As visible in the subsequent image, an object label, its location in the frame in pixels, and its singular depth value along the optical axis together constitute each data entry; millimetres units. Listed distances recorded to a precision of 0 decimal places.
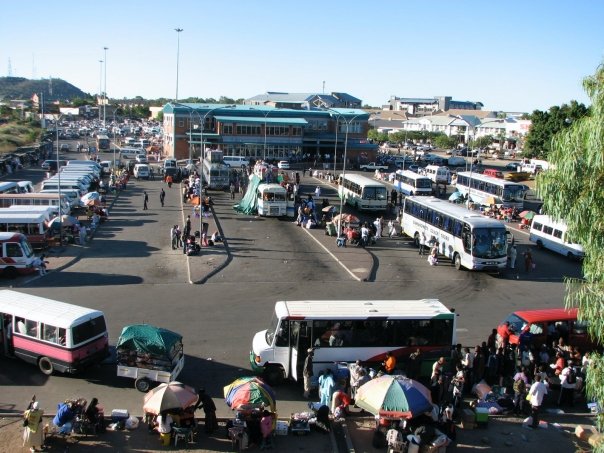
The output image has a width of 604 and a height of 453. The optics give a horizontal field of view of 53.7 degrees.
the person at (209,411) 12688
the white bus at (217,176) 52062
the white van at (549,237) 30833
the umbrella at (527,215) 39188
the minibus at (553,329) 17578
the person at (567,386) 14828
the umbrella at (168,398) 12211
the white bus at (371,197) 42406
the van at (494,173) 60762
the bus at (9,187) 39831
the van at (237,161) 69619
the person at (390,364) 14938
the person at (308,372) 14648
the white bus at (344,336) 15180
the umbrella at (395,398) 12211
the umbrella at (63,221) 31078
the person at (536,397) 13688
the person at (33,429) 11508
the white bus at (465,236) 26812
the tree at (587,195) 9117
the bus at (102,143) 92438
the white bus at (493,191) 44500
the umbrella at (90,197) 39156
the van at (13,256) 24688
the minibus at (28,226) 28852
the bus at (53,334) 14836
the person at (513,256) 28516
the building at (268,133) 76375
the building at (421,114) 193175
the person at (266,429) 12234
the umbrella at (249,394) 12508
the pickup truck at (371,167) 73688
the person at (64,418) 12220
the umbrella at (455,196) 49162
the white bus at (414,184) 49469
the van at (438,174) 59325
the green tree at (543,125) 68750
